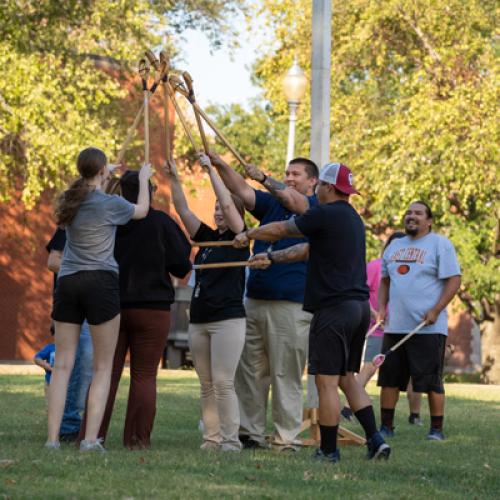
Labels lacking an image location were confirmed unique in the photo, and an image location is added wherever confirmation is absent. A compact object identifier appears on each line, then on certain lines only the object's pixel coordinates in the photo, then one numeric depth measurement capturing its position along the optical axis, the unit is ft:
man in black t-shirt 53.72
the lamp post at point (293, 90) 113.39
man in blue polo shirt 59.67
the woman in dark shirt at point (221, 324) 57.57
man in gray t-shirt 70.95
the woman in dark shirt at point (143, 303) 57.36
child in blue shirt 65.26
